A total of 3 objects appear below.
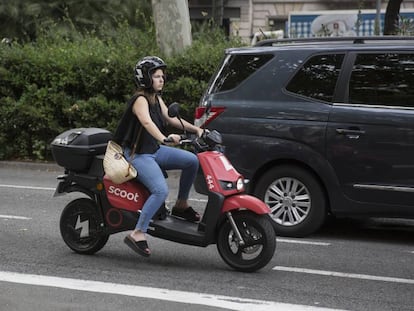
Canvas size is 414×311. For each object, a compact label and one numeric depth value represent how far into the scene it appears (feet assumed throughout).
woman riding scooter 19.43
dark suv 22.76
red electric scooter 19.13
